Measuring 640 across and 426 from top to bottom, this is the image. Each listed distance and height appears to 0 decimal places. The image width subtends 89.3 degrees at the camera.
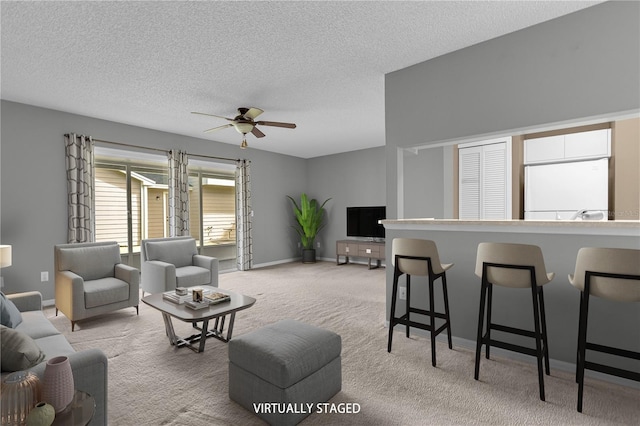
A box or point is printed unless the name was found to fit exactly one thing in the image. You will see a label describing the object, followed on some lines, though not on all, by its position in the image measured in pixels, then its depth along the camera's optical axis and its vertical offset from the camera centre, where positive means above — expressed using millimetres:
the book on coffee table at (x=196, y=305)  2660 -798
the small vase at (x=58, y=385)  1130 -623
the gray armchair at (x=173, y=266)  4051 -770
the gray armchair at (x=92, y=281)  3281 -806
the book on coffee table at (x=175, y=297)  2829 -798
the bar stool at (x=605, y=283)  1819 -433
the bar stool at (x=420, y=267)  2541 -476
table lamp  3072 -445
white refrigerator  3928 +258
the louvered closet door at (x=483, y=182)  4562 +393
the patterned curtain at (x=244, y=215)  6617 -122
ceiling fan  3852 +1059
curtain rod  4795 +998
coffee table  2533 -828
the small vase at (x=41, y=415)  1028 -664
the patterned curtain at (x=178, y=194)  5512 +264
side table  1122 -739
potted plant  7488 -317
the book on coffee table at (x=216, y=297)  2795 -784
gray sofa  1505 -812
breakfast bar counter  2164 -585
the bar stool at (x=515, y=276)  2092 -459
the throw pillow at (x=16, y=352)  1445 -649
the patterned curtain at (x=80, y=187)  4383 +309
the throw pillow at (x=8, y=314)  2048 -689
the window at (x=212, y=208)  6324 +22
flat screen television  6812 -273
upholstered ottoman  1756 -933
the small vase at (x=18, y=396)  1039 -623
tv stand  6516 -852
